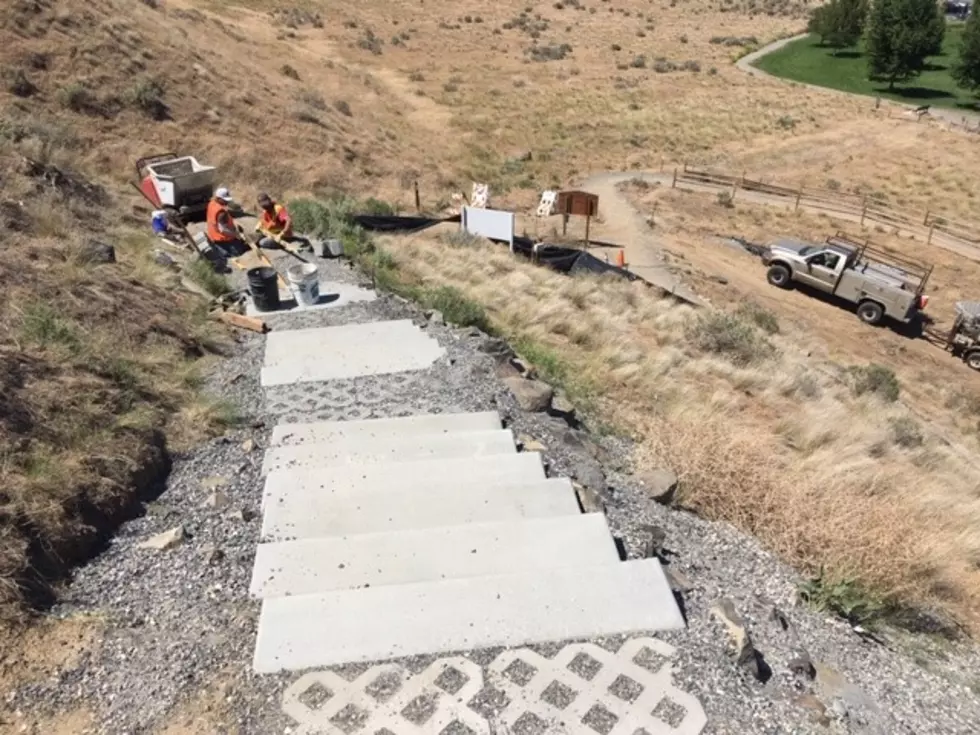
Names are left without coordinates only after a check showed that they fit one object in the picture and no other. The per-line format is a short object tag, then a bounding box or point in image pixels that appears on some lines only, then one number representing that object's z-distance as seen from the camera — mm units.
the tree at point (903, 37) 47094
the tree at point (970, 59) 44812
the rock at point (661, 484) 7916
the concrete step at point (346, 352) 9906
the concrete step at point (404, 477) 6985
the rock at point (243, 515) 6766
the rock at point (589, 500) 7066
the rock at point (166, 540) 6379
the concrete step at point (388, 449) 7574
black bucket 11781
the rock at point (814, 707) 5178
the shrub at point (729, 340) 15336
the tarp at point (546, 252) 19031
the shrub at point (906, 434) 13352
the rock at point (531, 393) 9188
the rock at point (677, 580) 6129
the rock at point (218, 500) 7000
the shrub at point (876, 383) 16078
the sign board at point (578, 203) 20281
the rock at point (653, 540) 6566
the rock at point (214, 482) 7352
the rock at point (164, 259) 12625
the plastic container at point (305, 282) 12023
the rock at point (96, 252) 11242
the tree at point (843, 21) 55281
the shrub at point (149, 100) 20562
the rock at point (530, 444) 8062
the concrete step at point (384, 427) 8109
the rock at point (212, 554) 6203
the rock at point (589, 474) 7680
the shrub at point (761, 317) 18897
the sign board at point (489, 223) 19453
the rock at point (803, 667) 5598
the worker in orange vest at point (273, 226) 14281
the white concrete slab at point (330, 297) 12109
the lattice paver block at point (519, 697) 4758
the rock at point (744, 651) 5418
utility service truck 20609
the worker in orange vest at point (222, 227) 13539
